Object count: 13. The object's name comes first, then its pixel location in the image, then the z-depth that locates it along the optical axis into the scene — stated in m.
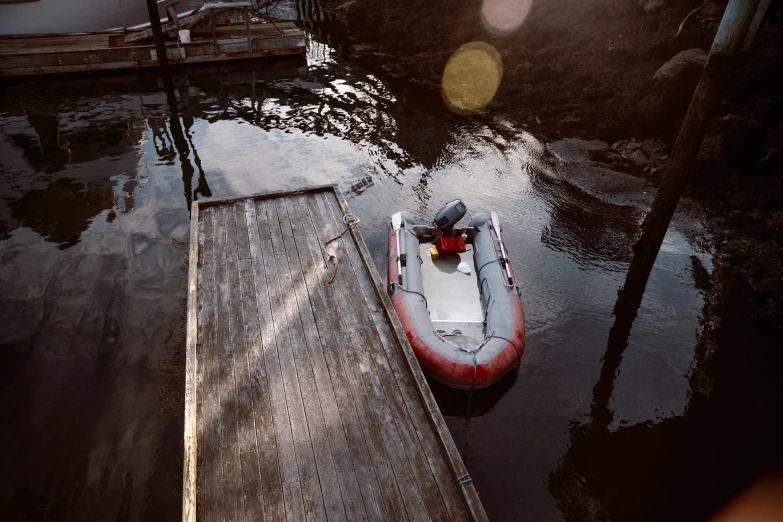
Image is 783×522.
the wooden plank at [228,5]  16.69
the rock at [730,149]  10.26
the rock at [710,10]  15.30
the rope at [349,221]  6.53
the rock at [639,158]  11.56
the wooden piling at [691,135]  5.86
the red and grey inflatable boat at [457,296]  5.68
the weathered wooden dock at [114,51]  15.88
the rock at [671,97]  11.69
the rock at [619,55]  15.02
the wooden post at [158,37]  15.04
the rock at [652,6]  16.33
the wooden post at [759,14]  8.97
